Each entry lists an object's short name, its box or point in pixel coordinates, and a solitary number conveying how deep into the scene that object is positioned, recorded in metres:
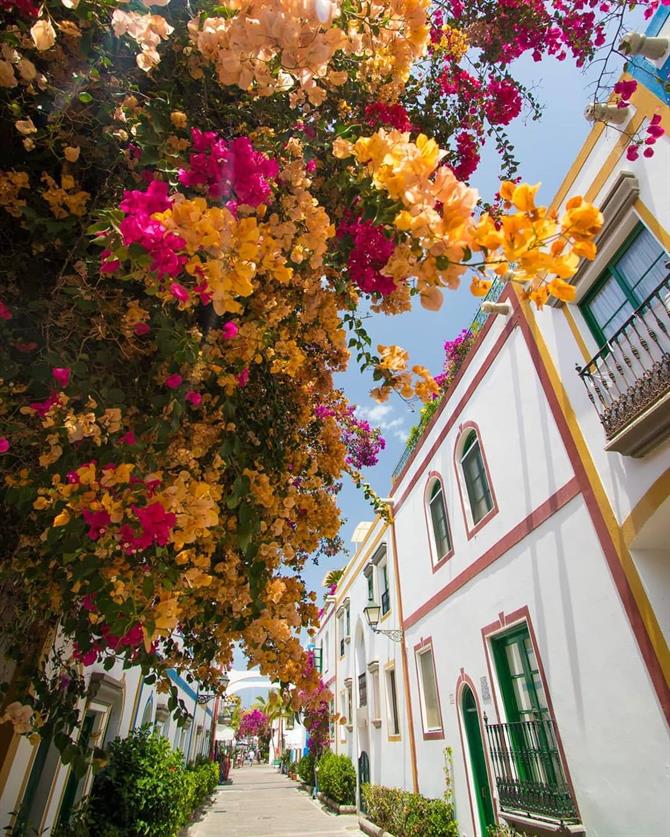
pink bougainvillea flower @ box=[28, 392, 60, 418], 1.55
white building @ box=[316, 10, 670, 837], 3.69
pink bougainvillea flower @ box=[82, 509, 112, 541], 1.34
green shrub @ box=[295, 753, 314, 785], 19.65
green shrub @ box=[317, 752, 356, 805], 13.35
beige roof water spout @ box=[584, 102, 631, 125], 4.16
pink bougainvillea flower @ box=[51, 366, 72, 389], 1.47
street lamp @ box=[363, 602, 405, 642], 9.94
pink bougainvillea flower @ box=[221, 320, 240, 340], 1.78
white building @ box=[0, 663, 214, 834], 3.92
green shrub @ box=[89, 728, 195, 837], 5.70
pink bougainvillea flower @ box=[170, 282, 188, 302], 1.16
